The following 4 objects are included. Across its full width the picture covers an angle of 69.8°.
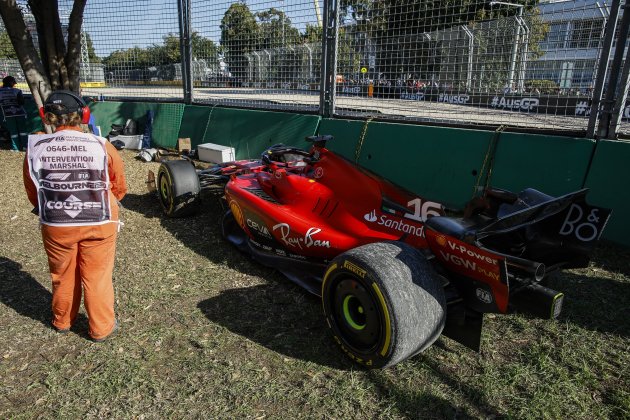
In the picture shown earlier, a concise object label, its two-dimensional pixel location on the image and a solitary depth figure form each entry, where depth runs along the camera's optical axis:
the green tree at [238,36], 8.36
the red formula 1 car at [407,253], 2.52
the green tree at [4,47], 13.50
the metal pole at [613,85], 4.55
